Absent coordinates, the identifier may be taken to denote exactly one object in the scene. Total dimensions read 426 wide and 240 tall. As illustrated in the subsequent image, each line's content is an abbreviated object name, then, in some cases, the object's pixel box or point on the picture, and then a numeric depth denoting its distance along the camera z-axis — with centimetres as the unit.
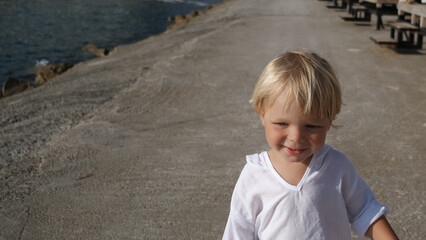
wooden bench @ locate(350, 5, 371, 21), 1355
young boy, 186
